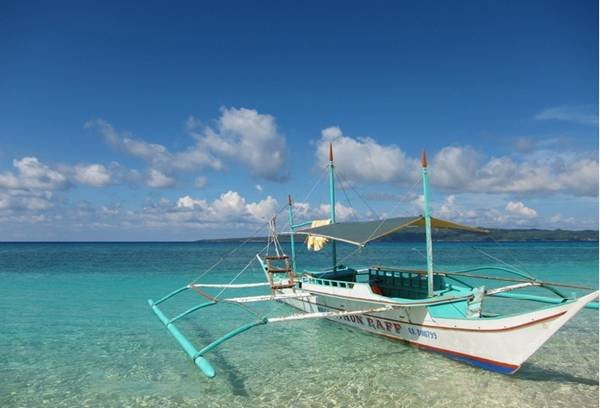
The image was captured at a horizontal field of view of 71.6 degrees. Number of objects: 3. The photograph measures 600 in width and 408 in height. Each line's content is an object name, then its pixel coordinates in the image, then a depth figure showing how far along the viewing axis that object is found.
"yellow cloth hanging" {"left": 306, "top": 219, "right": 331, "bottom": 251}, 19.45
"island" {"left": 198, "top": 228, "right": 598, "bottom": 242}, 188.10
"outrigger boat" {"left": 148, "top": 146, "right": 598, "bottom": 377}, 10.12
